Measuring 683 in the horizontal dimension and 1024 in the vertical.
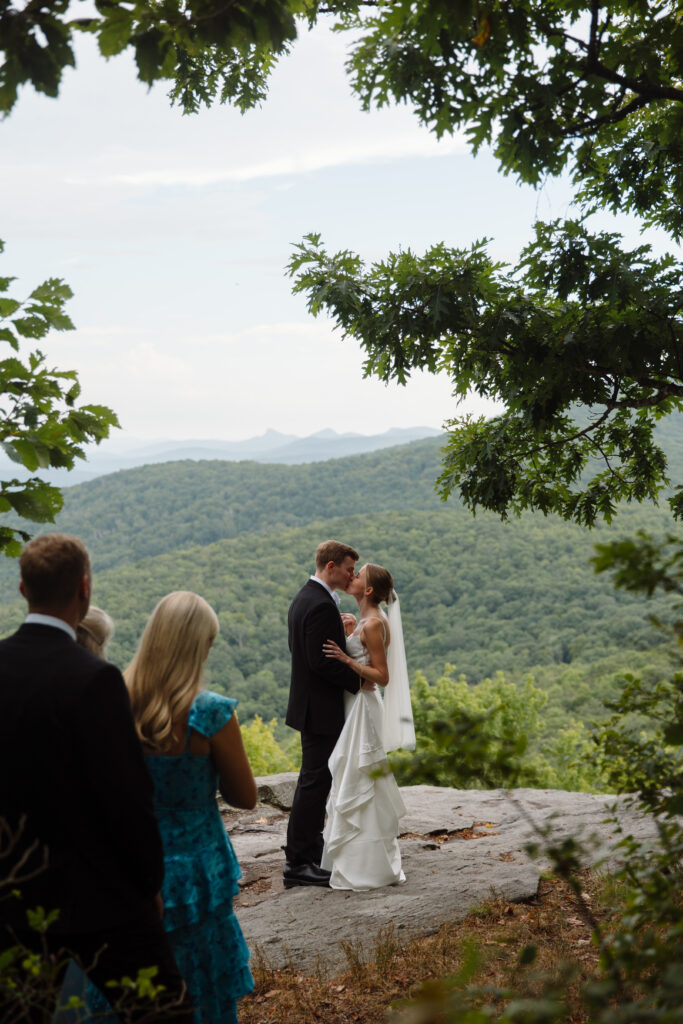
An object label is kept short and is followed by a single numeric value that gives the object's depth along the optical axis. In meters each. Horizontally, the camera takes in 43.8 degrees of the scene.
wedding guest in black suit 2.19
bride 5.62
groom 5.60
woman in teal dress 2.89
